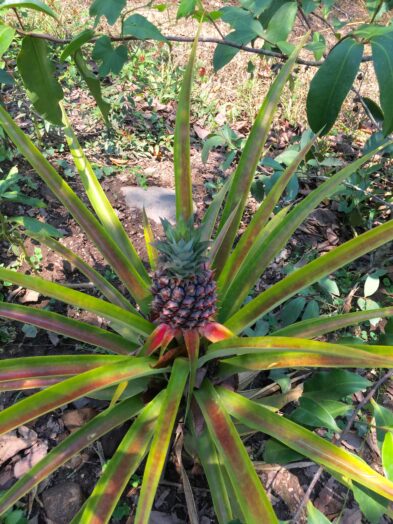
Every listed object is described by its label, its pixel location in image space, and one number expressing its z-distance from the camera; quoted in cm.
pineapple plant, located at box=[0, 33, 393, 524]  102
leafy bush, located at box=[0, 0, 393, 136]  112
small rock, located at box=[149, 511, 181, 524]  153
